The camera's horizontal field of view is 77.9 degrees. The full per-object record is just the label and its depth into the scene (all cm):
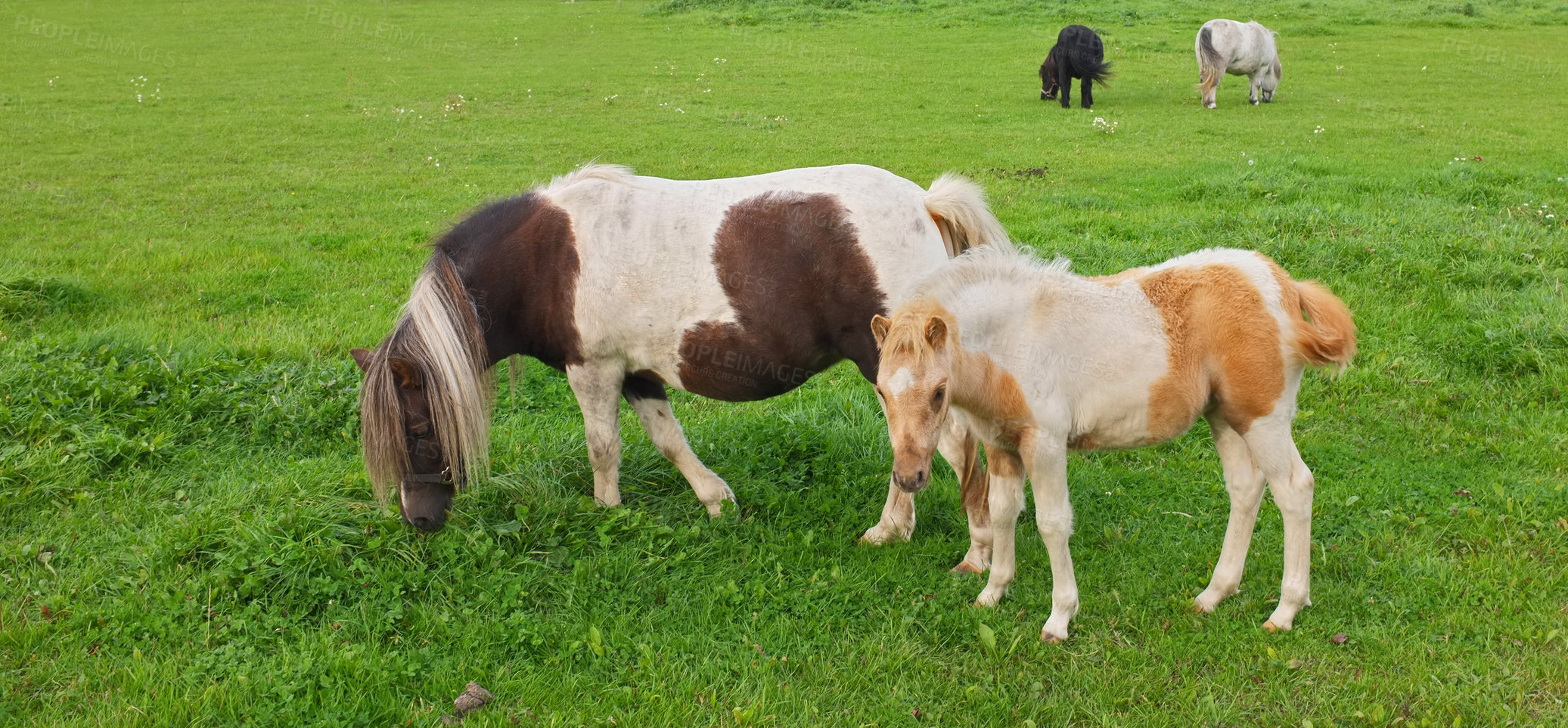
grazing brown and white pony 449
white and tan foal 390
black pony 1783
